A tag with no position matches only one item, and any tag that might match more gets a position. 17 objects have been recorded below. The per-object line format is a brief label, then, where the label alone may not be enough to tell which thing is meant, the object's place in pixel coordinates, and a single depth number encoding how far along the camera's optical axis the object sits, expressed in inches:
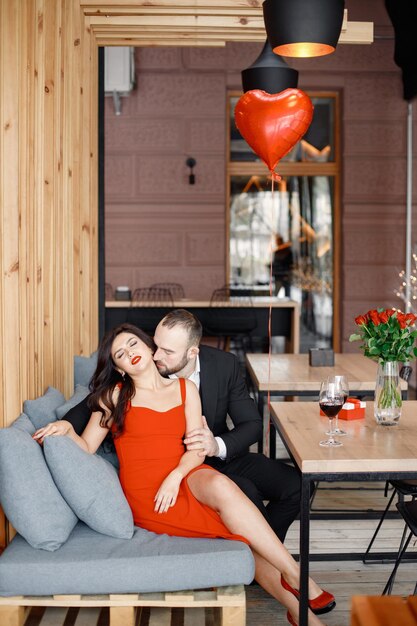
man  124.0
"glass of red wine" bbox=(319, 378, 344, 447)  104.7
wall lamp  360.8
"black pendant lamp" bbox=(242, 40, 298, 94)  180.1
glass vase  115.2
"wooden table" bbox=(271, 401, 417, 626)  95.7
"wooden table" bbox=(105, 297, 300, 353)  311.0
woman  104.3
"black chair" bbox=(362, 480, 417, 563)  118.7
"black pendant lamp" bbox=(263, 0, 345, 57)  111.7
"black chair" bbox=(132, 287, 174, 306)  357.4
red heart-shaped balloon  154.5
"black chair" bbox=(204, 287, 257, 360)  312.5
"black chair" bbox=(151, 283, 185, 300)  366.6
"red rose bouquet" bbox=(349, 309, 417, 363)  112.0
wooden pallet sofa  96.3
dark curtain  294.8
